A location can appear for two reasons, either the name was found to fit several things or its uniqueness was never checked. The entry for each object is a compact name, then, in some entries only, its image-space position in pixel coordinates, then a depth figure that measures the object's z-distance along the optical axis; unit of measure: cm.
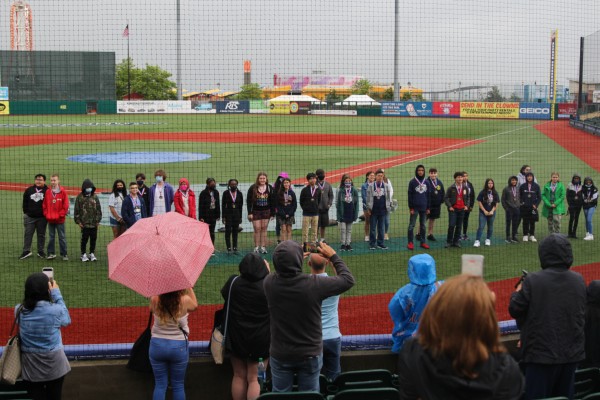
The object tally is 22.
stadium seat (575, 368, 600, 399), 529
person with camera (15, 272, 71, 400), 532
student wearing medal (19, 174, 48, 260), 1191
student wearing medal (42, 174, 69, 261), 1186
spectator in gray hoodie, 499
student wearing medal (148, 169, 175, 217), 1271
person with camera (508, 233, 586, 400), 470
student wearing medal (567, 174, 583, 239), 1400
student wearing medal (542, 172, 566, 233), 1395
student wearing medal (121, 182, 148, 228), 1206
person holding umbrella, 541
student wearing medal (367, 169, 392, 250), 1299
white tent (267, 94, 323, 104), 5900
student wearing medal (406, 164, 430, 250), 1326
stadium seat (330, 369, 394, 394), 520
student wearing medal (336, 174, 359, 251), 1283
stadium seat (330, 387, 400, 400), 445
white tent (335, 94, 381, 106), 5278
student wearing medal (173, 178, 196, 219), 1273
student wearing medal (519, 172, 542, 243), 1380
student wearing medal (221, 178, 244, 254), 1246
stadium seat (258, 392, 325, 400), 438
